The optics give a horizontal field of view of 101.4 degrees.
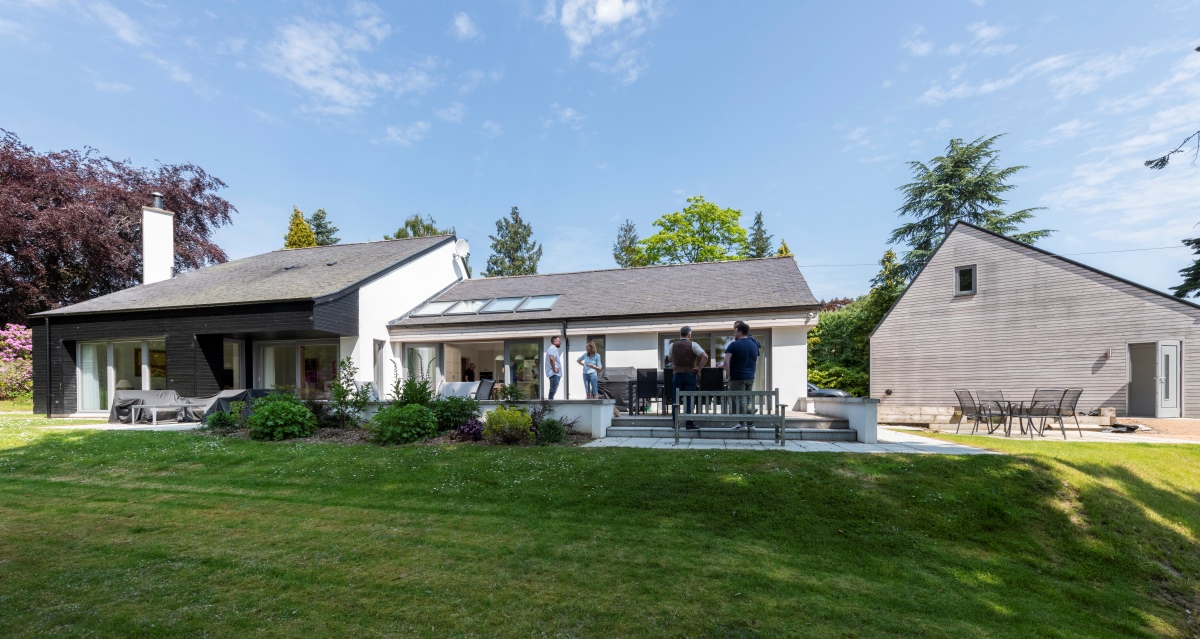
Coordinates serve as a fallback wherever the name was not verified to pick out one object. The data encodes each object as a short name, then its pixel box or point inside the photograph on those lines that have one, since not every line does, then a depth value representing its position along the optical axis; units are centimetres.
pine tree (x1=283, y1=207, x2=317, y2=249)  3055
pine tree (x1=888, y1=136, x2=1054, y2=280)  2659
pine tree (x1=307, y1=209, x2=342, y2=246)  3919
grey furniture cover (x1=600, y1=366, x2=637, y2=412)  1176
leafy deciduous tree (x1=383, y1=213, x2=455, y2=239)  3762
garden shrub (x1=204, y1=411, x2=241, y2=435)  929
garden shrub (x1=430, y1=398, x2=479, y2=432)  849
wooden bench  756
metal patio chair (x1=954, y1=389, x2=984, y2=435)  1097
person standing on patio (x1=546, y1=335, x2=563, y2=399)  1036
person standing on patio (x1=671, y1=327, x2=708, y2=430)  860
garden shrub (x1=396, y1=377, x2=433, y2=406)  894
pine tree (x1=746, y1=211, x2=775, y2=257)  4594
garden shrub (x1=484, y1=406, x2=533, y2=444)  778
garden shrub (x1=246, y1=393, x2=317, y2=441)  850
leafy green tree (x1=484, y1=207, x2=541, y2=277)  4012
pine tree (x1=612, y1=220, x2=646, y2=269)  4012
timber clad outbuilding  1359
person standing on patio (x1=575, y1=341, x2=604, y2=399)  998
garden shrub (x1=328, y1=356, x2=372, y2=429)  918
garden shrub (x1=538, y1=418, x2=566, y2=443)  788
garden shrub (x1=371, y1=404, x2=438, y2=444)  789
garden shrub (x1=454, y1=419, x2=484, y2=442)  797
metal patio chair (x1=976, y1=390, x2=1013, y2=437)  1050
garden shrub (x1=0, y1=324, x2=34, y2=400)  1681
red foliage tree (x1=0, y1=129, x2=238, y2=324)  1934
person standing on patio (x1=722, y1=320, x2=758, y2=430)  805
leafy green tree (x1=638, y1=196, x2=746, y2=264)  3116
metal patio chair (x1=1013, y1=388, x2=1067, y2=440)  1020
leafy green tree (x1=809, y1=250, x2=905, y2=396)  1973
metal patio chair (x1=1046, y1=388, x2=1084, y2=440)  1014
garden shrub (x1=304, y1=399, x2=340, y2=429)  916
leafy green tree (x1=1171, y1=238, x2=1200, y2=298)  1883
